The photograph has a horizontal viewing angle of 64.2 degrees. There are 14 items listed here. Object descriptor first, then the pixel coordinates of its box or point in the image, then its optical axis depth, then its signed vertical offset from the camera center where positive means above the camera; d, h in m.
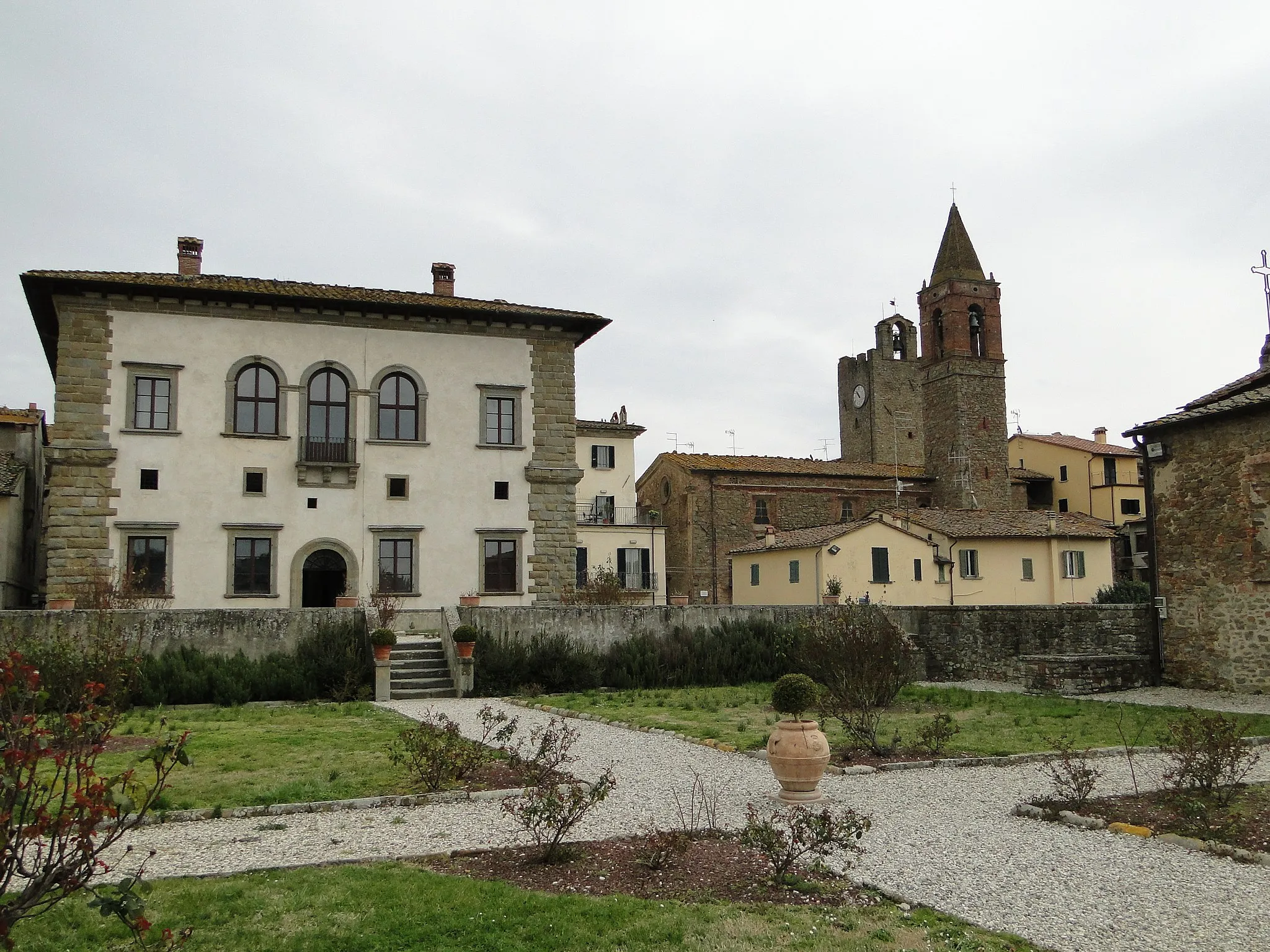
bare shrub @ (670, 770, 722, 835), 8.01 -1.92
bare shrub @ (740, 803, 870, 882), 6.50 -1.67
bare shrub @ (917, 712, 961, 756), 11.65 -1.76
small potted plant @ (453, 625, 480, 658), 19.09 -0.92
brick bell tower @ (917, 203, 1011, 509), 51.12 +10.57
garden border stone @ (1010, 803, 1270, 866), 7.11 -1.94
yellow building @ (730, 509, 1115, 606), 36.69 +0.79
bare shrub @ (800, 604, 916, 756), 12.05 -1.08
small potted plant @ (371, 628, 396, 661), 18.41 -0.91
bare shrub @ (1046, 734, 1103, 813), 8.63 -1.80
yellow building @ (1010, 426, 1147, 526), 51.78 +5.30
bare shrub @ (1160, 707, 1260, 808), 8.66 -1.58
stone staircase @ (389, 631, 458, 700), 19.34 -1.57
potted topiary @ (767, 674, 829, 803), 9.02 -1.53
